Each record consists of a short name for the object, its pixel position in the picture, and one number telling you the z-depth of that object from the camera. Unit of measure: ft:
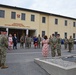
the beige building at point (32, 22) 47.30
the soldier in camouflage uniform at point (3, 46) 12.70
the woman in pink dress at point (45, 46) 17.30
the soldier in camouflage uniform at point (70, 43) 26.62
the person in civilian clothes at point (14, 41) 28.25
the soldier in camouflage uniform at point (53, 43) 17.85
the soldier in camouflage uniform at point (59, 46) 19.07
